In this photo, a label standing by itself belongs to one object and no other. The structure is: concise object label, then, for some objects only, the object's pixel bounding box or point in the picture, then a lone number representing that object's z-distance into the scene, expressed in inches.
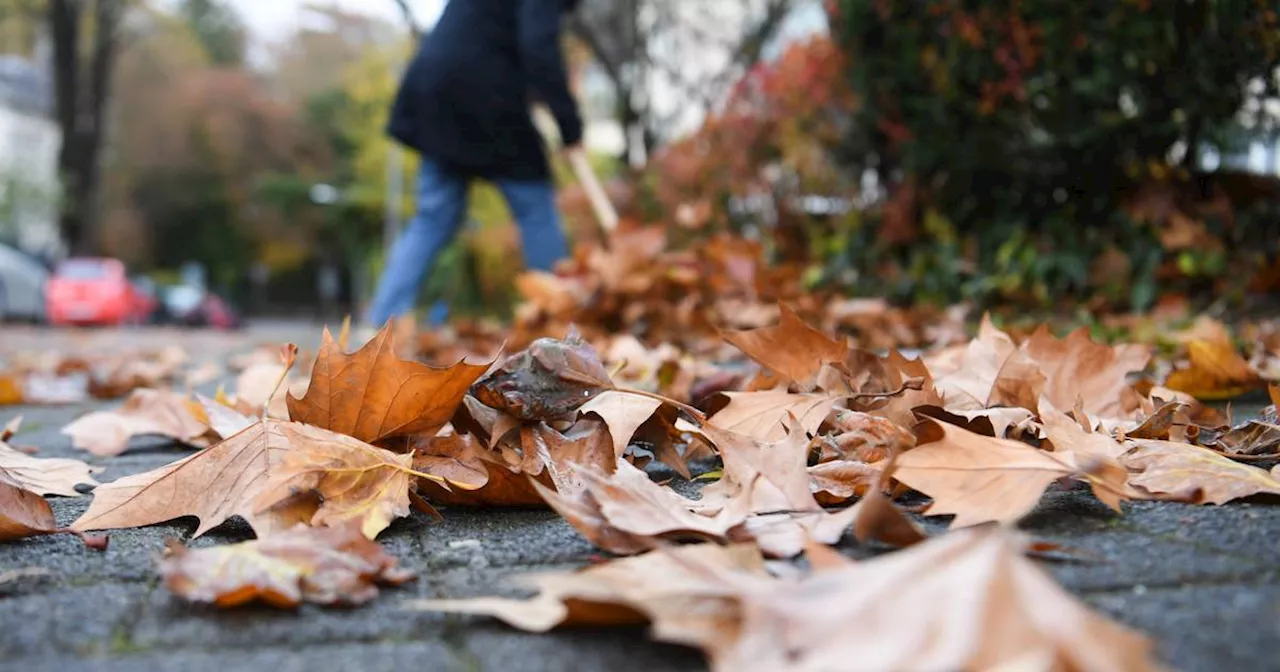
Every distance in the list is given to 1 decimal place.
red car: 830.5
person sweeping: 181.9
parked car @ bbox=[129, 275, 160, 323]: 1044.5
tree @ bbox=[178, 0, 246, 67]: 2079.2
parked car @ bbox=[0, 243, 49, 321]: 769.6
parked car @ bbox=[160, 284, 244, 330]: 1194.6
